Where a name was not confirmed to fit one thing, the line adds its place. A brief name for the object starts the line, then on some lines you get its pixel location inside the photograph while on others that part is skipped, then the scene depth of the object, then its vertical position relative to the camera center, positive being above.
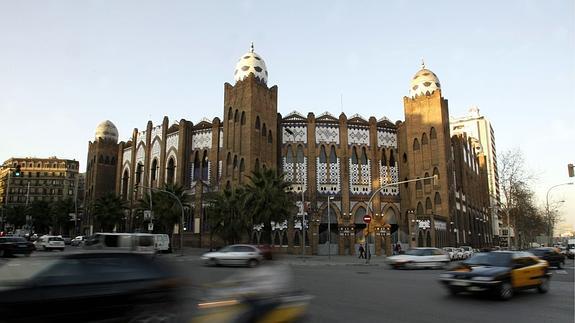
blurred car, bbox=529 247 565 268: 24.11 -1.11
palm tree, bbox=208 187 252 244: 36.03 +1.67
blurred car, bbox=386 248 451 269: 25.98 -1.39
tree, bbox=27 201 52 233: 79.19 +3.91
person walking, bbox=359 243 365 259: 38.59 -1.36
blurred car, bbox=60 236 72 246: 58.64 -0.65
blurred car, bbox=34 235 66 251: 42.06 -0.65
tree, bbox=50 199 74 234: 75.12 +4.08
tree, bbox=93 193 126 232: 56.69 +3.29
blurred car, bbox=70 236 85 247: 55.79 -0.75
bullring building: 47.81 +8.54
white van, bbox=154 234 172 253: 39.24 -0.63
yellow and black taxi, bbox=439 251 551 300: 10.79 -0.99
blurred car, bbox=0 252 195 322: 5.10 -0.66
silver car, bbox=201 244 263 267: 23.81 -1.07
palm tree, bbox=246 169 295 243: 34.50 +2.81
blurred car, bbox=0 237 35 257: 27.80 -0.62
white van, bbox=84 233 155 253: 29.33 -0.35
